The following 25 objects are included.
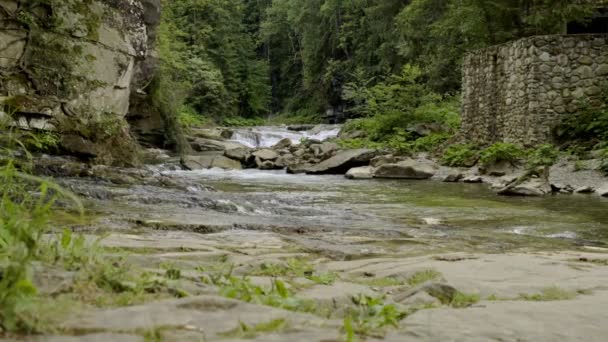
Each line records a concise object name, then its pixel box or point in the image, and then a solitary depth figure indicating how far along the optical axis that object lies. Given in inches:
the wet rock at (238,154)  848.9
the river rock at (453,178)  599.8
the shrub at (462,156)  692.7
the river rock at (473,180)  585.9
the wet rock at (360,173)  657.0
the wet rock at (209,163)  745.0
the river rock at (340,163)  716.0
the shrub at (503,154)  616.1
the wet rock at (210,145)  1055.0
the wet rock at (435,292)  113.7
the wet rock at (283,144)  1018.1
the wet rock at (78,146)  447.8
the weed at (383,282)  135.7
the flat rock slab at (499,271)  133.3
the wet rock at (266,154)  840.8
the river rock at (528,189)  467.2
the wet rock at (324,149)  815.7
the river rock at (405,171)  641.0
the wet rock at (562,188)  476.4
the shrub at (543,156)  567.8
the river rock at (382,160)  713.7
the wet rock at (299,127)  1469.0
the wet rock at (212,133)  1180.5
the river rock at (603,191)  445.6
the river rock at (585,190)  468.5
